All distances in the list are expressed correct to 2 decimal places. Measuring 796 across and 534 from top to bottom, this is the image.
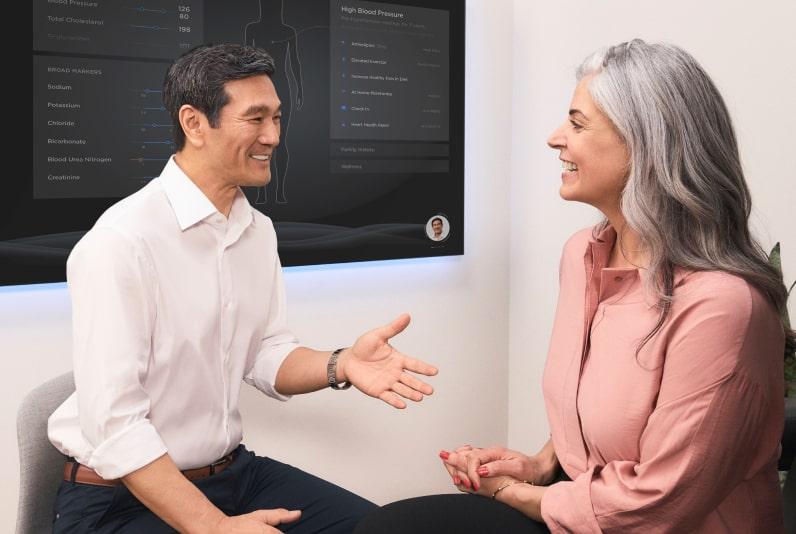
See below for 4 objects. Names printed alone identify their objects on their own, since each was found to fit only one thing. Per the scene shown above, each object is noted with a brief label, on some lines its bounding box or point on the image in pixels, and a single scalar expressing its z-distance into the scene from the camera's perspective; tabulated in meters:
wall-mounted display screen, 2.54
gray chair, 1.88
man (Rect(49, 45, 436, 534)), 1.78
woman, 1.55
